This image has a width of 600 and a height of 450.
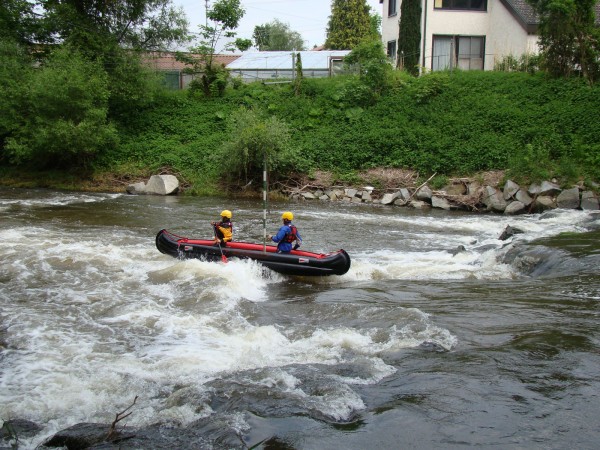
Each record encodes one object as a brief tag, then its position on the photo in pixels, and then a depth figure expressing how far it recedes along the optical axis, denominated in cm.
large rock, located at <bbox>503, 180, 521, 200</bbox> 1847
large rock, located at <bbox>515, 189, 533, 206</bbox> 1816
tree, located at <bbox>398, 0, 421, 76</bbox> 2578
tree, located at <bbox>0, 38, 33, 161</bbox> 2189
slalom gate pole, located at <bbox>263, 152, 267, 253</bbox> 1028
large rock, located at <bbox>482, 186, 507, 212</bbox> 1842
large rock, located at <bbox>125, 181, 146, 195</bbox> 2161
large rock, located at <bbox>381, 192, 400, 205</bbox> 1983
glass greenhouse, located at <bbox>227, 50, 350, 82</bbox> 3131
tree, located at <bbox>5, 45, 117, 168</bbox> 2112
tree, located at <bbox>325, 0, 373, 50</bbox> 4675
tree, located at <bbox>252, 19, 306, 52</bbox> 6041
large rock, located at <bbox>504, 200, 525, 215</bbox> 1805
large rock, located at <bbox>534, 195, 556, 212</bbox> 1778
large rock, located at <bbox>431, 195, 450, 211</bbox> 1919
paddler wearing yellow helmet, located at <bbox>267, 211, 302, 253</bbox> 1020
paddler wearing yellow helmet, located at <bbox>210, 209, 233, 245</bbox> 1047
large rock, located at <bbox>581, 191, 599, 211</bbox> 1727
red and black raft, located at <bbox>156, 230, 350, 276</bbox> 987
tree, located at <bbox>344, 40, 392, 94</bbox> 2484
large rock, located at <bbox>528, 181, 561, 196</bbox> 1795
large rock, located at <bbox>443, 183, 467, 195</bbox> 1965
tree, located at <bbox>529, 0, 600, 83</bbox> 2091
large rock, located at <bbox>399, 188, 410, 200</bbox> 1973
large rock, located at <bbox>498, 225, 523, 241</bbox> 1354
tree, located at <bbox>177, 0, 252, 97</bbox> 2699
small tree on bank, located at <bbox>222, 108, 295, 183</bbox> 2033
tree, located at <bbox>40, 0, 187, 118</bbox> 2469
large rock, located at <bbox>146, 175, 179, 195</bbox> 2141
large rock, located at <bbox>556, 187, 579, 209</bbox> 1753
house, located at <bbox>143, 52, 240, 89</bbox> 2700
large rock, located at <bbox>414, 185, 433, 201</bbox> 1959
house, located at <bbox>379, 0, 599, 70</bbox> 2523
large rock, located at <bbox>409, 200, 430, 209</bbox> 1942
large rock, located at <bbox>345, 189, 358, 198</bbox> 2056
